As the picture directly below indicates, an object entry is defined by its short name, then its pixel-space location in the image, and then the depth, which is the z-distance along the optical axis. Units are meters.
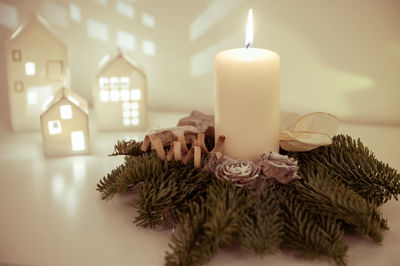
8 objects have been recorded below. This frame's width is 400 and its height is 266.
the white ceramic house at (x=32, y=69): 1.19
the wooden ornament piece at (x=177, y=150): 0.81
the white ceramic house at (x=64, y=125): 1.04
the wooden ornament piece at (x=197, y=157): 0.79
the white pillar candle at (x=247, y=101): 0.79
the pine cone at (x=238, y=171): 0.74
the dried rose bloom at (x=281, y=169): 0.75
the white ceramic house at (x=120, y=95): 1.16
